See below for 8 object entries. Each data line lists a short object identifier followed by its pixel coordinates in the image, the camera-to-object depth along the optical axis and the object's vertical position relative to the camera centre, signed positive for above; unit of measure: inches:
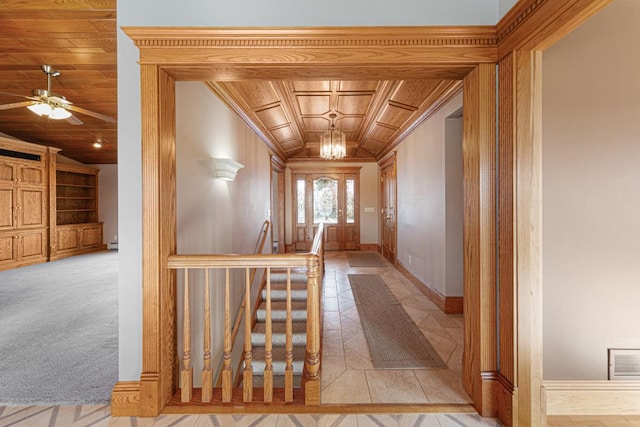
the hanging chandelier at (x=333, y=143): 174.6 +45.3
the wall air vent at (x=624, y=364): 64.1 -36.9
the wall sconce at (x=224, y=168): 105.1 +18.2
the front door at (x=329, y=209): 288.8 +3.9
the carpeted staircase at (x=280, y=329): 125.6 -61.9
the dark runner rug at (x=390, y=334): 84.0 -46.9
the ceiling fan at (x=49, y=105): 115.2 +48.9
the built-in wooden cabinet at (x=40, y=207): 204.8 +6.8
